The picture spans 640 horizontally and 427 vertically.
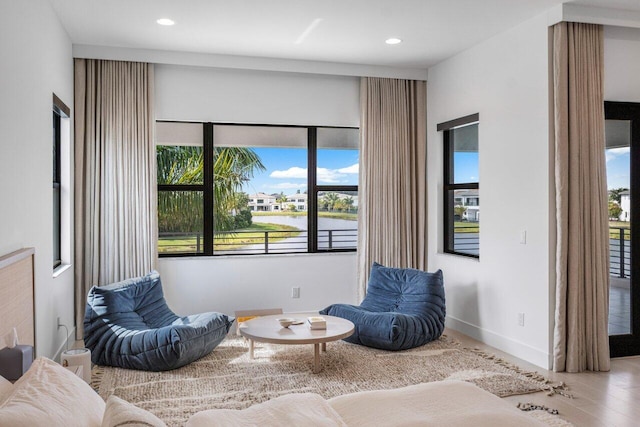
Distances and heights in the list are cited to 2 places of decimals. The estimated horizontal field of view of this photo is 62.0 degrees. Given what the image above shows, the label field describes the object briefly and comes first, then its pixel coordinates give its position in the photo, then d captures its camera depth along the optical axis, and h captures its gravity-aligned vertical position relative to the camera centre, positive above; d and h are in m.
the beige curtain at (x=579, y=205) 4.07 +0.02
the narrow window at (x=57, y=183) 4.65 +0.26
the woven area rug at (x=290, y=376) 3.51 -1.23
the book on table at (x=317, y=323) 4.17 -0.89
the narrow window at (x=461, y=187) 5.36 +0.23
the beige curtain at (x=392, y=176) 5.95 +0.38
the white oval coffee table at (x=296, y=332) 3.92 -0.94
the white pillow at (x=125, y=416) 1.57 -0.62
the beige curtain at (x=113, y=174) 5.14 +0.37
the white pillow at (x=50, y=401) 1.52 -0.59
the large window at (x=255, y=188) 5.64 +0.24
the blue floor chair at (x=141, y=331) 3.96 -0.94
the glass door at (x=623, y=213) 4.42 -0.05
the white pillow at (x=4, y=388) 1.73 -0.60
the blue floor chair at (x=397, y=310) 4.57 -0.94
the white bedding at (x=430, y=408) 1.96 -0.78
